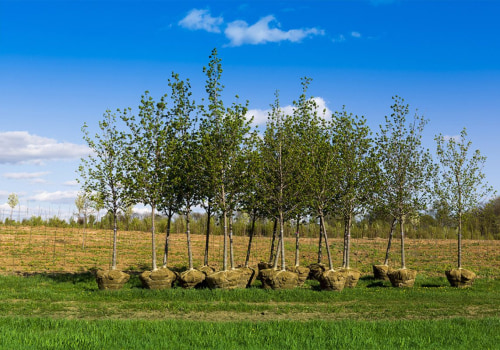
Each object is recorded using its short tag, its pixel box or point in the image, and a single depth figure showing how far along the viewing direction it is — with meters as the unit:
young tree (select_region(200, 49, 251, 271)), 24.09
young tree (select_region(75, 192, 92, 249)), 41.89
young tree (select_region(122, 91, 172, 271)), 24.30
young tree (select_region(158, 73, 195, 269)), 24.89
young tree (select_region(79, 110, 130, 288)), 25.00
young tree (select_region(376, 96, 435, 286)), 27.78
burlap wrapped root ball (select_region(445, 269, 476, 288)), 25.23
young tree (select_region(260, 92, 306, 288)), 25.00
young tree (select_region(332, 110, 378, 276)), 26.77
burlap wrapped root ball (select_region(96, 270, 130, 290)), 22.38
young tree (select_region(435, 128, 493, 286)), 27.52
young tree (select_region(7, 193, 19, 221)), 58.91
